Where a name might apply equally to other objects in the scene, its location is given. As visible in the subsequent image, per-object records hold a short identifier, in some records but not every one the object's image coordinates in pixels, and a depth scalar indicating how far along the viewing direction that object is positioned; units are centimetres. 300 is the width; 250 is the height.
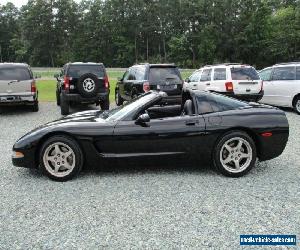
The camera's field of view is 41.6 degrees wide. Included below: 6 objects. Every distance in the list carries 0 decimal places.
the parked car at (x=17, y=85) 1284
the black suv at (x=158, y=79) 1187
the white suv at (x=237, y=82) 1299
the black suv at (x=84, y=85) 1216
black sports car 551
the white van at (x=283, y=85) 1265
